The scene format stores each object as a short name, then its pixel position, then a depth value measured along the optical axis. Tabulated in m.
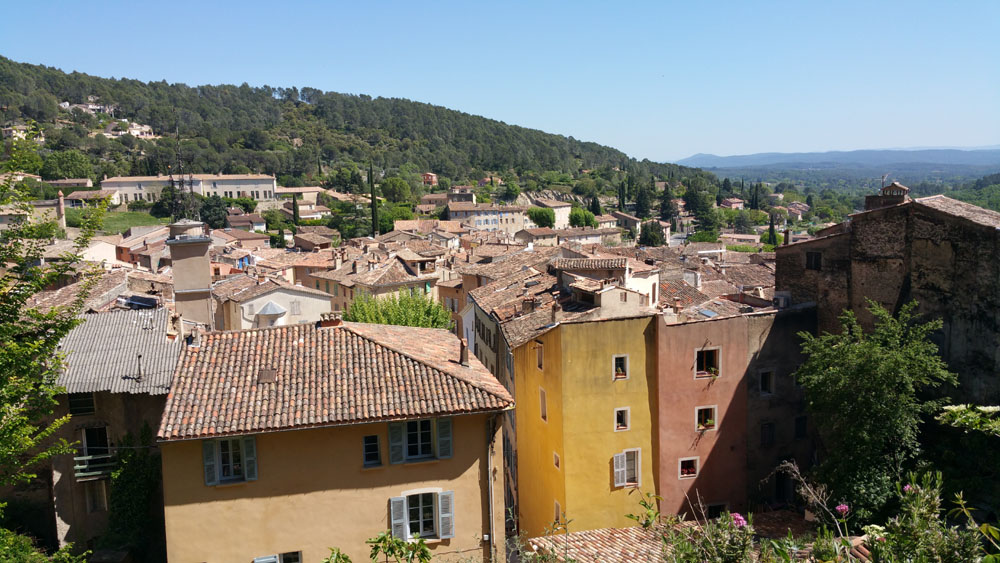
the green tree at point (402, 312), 33.25
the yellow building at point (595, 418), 22.62
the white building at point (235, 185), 154.38
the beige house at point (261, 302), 40.72
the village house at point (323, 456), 14.46
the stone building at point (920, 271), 21.86
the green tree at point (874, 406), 21.27
